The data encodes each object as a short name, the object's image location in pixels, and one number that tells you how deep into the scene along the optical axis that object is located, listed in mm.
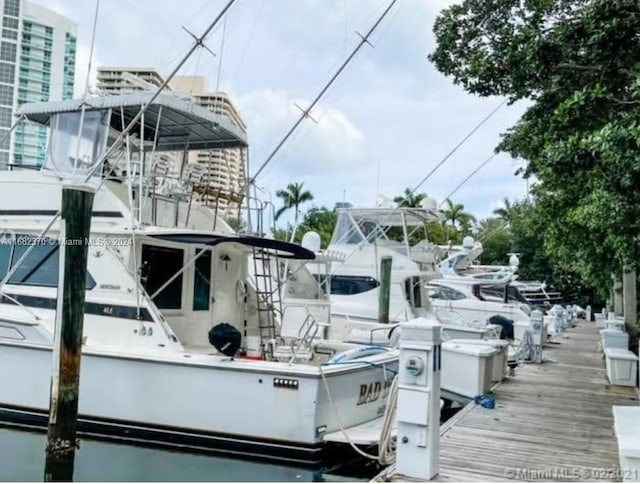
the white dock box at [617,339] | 10070
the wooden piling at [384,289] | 11773
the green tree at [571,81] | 5215
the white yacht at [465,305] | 16828
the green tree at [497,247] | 37625
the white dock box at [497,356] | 8638
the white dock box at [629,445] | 3377
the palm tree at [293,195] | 41531
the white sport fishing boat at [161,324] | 6219
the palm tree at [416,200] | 38938
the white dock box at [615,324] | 12457
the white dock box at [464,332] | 10949
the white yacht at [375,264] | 13242
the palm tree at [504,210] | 42375
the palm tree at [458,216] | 44812
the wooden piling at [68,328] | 5695
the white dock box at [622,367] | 9242
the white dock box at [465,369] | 7801
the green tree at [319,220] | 39531
